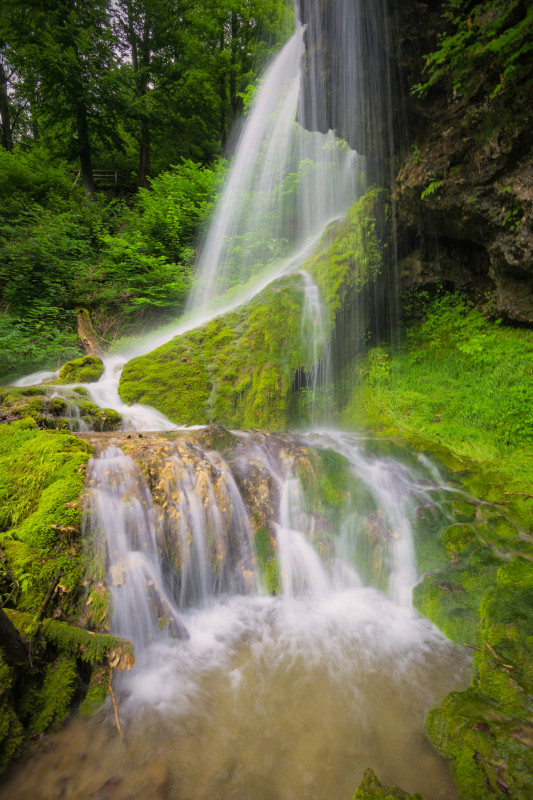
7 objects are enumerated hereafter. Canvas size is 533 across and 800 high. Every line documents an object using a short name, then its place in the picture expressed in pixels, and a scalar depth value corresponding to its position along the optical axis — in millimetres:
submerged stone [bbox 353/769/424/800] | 1584
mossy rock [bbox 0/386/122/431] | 4742
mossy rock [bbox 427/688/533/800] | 1626
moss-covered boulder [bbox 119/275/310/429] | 6609
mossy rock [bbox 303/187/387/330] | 7145
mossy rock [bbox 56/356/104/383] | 7609
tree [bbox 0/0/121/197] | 11695
